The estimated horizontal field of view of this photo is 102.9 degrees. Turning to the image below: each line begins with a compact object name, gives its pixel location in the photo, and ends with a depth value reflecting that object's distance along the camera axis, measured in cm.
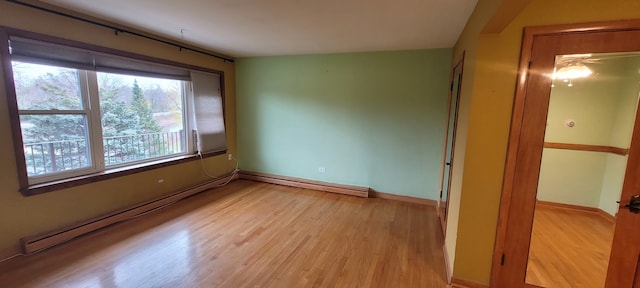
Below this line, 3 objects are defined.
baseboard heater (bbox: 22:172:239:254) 240
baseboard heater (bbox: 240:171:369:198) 424
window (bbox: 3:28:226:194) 241
